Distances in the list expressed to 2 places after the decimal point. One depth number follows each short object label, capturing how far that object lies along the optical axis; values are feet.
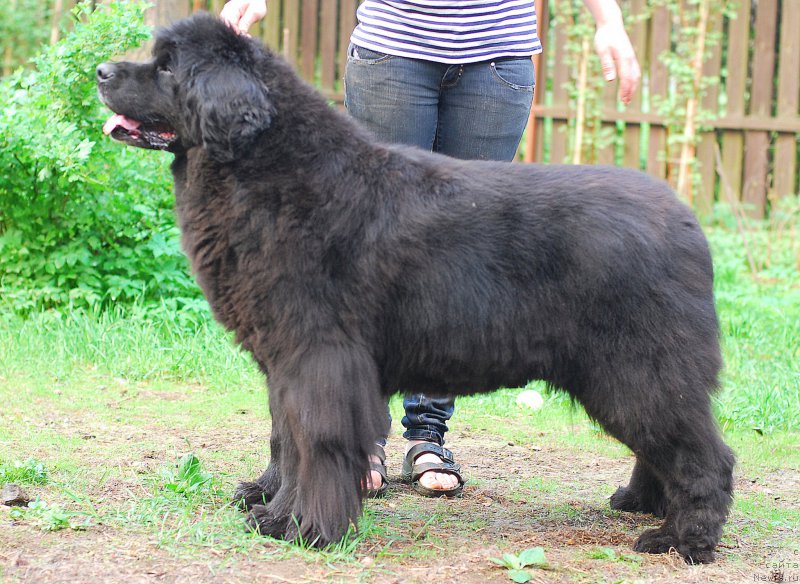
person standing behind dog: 12.75
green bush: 18.93
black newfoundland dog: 10.32
